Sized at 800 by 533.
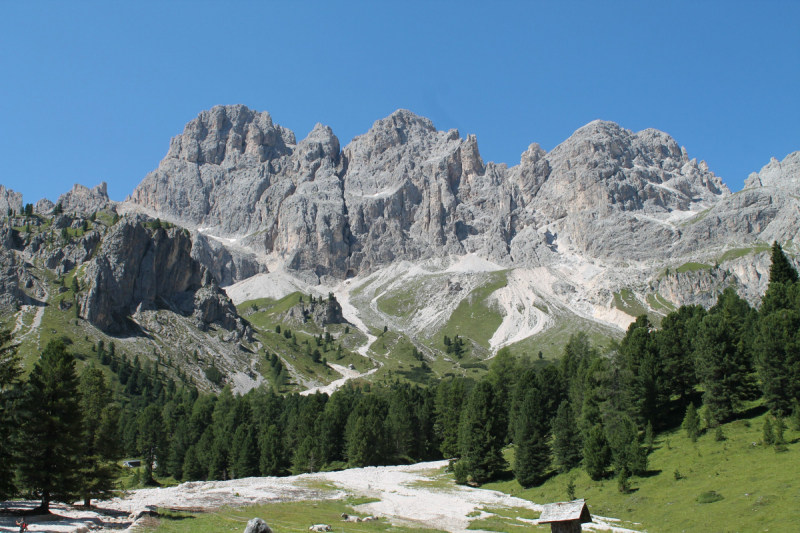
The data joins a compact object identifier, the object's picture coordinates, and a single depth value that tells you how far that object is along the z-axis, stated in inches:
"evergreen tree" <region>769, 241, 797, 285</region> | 3693.4
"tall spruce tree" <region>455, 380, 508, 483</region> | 2829.7
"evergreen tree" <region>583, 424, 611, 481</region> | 2230.6
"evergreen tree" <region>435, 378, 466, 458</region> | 3531.0
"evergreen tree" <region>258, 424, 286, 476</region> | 3361.2
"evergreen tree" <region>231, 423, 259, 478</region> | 3344.0
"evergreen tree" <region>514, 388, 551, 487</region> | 2564.0
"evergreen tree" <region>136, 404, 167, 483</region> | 4020.7
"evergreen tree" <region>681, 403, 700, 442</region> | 2234.6
